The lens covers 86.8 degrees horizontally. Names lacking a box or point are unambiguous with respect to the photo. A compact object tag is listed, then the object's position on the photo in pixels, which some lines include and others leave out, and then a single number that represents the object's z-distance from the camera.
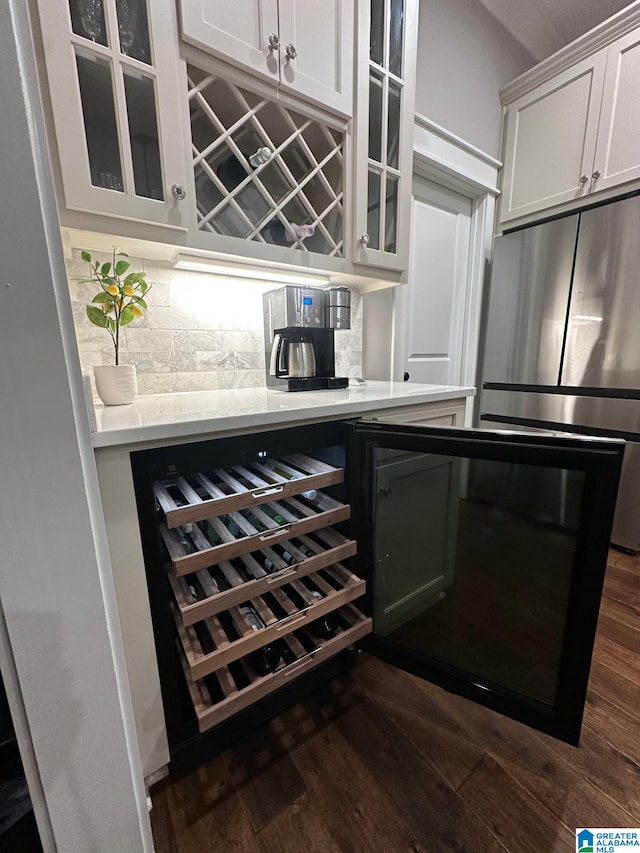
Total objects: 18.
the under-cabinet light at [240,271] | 1.15
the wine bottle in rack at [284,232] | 1.16
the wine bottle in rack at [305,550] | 1.05
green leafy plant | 0.98
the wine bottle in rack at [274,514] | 1.00
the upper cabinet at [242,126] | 0.82
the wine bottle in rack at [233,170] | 1.06
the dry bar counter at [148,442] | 0.70
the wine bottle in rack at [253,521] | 0.98
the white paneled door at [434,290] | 1.95
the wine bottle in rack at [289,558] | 1.02
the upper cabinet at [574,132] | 1.68
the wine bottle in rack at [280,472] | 1.01
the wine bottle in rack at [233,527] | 0.96
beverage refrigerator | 0.77
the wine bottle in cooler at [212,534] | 0.95
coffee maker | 1.26
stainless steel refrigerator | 1.72
